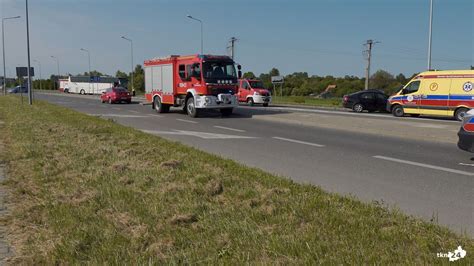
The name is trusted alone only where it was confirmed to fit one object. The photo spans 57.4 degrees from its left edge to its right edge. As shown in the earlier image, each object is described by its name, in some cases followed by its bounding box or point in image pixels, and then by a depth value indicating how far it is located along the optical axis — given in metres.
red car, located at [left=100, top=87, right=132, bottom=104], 38.97
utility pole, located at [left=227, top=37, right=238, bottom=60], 60.68
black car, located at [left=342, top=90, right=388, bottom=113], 28.38
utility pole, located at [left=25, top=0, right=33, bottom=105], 27.78
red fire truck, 20.02
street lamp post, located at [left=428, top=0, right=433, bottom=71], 31.69
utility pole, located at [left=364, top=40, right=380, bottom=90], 48.43
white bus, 73.81
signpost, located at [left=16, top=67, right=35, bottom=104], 29.05
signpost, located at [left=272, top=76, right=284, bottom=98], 51.60
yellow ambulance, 19.88
